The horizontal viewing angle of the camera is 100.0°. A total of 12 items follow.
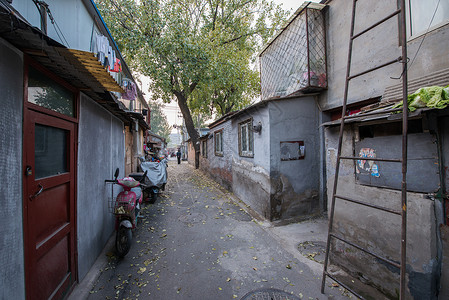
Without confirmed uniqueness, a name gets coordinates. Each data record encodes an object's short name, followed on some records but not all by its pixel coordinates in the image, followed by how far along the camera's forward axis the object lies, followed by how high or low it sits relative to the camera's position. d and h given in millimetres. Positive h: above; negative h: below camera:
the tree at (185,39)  10211 +6535
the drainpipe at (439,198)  2189 -564
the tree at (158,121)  43803 +7244
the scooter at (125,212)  3732 -1371
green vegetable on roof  1926 +566
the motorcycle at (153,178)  7284 -1134
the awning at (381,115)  2090 +451
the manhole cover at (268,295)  2775 -2181
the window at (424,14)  2934 +2242
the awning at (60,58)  1461 +980
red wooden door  2008 -701
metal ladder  1993 -114
